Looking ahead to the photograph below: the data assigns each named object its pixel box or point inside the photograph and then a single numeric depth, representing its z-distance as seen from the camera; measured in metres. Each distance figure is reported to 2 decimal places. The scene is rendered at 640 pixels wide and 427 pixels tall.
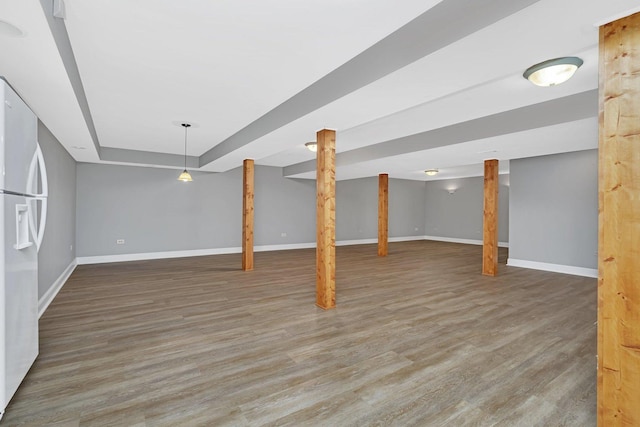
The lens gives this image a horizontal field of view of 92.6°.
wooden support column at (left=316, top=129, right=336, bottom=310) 4.02
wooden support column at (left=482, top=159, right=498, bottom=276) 6.11
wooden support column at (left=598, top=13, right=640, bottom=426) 1.53
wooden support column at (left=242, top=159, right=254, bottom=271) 6.54
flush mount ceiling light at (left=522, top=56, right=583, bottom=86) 2.46
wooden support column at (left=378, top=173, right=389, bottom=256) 8.89
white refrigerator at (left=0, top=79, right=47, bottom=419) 1.87
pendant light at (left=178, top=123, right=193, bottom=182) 4.79
